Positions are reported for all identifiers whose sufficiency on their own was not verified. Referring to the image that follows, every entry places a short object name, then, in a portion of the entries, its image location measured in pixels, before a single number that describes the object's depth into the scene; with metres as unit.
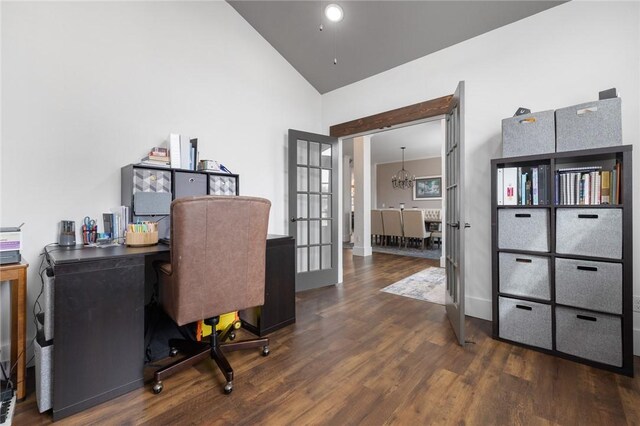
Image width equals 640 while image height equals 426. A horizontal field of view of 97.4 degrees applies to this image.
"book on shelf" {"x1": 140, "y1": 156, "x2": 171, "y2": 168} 2.18
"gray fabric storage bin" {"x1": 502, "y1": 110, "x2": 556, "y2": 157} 1.97
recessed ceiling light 2.57
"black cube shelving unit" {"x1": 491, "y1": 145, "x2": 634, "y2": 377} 1.68
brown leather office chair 1.44
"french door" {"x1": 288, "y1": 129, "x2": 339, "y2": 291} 3.44
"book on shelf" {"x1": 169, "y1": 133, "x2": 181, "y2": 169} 2.30
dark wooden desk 1.36
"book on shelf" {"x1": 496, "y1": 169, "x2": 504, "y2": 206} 2.16
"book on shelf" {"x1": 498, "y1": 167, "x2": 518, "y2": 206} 2.12
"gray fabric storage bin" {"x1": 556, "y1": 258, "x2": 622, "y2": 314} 1.72
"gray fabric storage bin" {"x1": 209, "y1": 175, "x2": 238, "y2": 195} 2.58
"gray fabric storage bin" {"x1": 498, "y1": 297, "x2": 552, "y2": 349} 1.96
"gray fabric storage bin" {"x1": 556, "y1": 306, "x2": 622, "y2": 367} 1.72
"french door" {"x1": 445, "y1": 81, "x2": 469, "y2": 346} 2.05
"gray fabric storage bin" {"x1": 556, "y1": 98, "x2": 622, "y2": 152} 1.75
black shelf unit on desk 2.11
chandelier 8.58
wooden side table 1.48
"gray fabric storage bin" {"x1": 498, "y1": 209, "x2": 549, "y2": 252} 2.00
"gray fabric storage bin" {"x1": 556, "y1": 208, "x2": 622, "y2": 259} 1.73
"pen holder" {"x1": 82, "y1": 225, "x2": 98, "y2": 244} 1.97
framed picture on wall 8.54
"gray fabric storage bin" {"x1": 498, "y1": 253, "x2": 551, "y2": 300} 1.98
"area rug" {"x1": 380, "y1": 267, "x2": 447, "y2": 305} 3.20
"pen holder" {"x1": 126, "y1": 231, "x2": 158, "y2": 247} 1.82
